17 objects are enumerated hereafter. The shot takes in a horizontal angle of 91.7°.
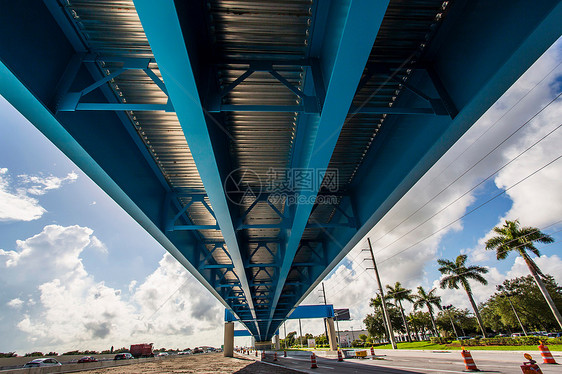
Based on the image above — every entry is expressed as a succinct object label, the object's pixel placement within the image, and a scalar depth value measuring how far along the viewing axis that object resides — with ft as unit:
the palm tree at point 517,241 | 94.89
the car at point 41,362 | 79.40
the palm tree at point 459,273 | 136.91
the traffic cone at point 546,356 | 35.42
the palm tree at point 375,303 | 200.54
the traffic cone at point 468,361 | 30.58
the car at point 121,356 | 121.39
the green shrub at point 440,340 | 125.07
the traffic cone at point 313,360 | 46.11
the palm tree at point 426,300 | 215.10
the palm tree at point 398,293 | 192.54
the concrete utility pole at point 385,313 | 94.70
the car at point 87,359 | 105.52
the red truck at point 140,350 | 170.68
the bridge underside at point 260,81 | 11.47
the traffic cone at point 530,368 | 17.34
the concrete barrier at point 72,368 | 46.33
